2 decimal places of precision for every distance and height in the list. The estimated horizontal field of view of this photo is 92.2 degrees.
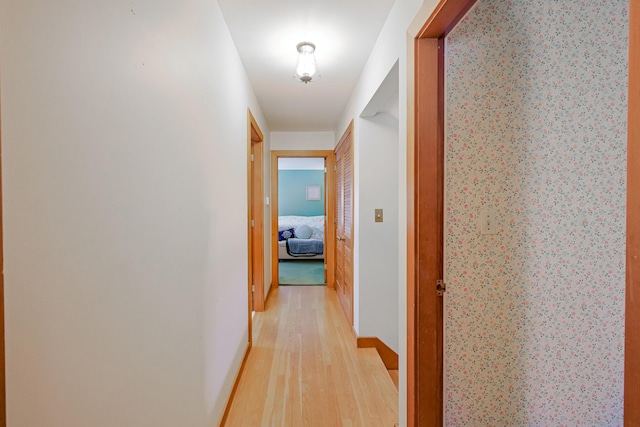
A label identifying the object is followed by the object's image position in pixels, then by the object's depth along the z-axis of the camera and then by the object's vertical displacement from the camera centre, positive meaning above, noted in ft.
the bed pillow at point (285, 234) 22.13 -1.85
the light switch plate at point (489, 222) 4.50 -0.20
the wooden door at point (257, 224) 11.36 -0.58
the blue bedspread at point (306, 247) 20.76 -2.61
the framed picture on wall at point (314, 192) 28.91 +1.53
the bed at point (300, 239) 20.77 -2.14
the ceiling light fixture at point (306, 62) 6.91 +3.29
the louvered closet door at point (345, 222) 10.12 -0.53
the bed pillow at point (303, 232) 21.89 -1.69
